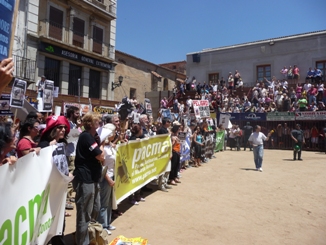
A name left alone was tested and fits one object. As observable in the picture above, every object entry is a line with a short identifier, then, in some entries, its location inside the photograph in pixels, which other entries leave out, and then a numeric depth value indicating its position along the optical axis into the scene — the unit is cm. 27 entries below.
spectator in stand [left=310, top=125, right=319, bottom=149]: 2003
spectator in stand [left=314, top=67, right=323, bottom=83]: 2348
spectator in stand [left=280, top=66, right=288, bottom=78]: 2708
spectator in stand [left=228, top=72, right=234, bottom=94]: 2848
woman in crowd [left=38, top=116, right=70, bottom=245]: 379
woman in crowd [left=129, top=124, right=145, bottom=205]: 684
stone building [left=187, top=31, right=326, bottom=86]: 2698
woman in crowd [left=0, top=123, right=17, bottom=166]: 305
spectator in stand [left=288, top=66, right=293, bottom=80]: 2640
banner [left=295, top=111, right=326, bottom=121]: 1995
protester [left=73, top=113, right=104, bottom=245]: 406
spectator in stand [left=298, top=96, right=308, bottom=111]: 2108
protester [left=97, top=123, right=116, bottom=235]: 496
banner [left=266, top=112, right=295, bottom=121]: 2117
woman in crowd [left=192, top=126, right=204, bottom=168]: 1269
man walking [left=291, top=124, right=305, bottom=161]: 1501
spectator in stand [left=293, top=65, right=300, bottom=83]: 2589
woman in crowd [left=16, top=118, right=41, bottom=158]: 377
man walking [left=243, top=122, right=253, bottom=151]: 2048
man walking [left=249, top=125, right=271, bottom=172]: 1185
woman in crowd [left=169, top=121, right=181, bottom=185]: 920
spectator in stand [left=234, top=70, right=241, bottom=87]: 2845
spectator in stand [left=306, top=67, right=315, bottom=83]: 2384
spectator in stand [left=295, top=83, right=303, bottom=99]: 2285
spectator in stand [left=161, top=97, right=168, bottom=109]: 2950
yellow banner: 573
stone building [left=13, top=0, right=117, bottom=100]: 1927
